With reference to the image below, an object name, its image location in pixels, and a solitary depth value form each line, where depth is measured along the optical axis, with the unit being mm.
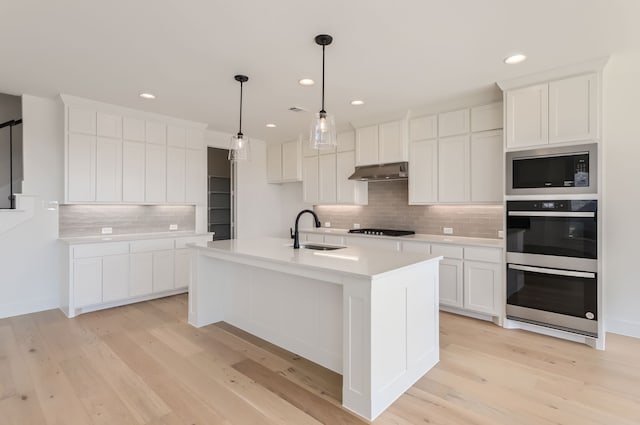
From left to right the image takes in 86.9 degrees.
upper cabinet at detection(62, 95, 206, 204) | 4059
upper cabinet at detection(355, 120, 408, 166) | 4566
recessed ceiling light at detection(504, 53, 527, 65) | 2869
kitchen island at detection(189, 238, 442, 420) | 2092
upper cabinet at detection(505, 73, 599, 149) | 3018
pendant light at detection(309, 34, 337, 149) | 2578
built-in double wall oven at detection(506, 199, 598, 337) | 3047
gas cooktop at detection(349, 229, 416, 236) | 4743
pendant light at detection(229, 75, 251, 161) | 3283
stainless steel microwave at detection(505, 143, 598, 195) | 3037
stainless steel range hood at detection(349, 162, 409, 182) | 4563
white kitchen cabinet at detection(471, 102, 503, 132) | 3809
